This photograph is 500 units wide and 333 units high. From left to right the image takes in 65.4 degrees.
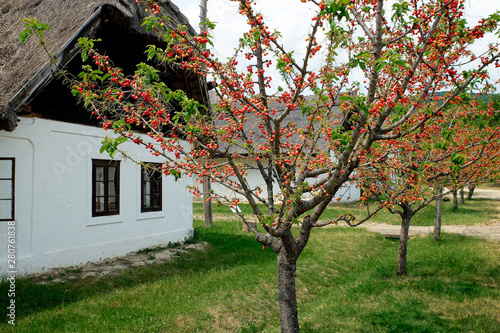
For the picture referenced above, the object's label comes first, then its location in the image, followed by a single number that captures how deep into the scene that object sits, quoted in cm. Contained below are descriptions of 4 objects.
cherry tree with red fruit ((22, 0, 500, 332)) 376
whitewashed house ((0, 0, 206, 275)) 673
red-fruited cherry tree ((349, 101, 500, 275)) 523
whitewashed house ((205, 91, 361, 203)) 1889
